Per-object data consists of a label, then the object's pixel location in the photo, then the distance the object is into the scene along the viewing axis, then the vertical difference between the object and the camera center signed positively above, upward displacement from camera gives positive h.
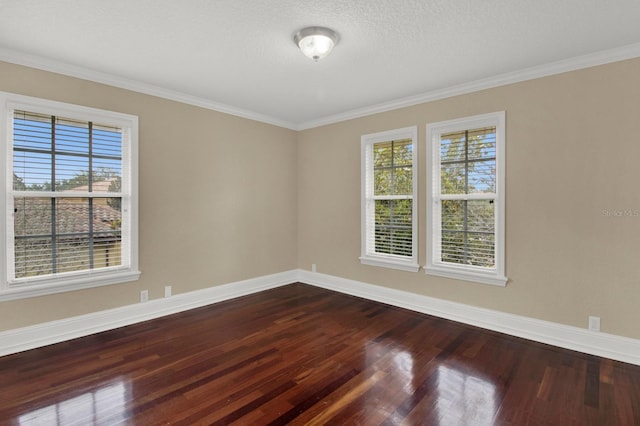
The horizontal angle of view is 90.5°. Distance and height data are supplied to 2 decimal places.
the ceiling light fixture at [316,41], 2.50 +1.39
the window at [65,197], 2.92 +0.16
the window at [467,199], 3.46 +0.17
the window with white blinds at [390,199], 4.20 +0.19
